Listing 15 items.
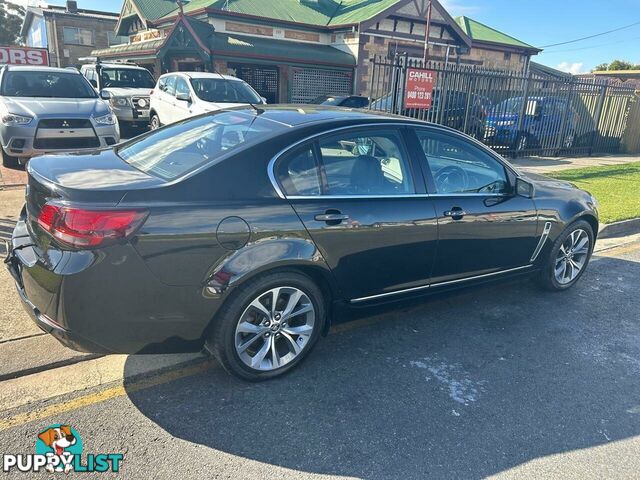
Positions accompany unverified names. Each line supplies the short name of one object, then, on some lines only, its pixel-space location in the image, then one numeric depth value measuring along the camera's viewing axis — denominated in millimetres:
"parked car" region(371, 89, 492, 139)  11164
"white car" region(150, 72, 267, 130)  10914
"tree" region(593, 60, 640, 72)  54425
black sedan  2555
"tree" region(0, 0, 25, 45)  51406
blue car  12609
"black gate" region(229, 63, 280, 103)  22016
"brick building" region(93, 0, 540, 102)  20203
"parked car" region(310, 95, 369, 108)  15352
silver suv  7551
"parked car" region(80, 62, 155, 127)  12805
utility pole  22703
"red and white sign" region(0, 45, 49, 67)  15539
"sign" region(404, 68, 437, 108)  10820
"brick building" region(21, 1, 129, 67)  36094
